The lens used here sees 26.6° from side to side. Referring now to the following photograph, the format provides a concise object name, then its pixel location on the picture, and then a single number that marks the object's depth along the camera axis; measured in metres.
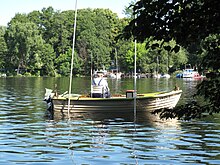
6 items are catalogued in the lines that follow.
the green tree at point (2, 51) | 113.81
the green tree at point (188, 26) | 5.39
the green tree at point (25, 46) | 109.88
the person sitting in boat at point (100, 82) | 24.74
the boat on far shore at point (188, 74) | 107.61
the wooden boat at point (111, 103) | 23.89
